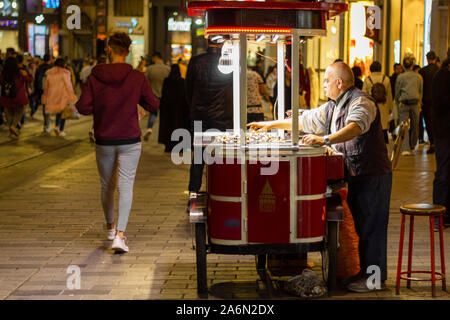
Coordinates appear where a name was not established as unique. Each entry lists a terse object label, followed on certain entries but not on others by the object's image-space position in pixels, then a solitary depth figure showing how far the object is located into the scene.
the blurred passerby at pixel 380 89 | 13.37
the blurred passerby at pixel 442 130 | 8.32
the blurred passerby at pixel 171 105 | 14.66
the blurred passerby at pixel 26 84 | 20.14
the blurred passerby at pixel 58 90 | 18.28
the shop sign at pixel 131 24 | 50.94
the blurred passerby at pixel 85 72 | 25.47
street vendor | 6.13
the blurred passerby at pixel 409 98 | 14.96
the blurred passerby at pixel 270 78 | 24.73
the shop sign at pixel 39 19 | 45.86
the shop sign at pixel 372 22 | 21.45
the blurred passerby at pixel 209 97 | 9.13
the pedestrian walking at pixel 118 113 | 7.18
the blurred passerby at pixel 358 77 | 15.21
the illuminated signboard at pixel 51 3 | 46.74
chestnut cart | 5.79
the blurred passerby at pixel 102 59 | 19.92
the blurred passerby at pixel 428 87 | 15.40
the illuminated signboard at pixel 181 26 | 54.59
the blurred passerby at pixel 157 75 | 18.97
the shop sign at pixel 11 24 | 51.25
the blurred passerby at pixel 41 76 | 20.95
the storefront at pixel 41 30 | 50.94
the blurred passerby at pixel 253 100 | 10.55
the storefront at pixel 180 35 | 54.31
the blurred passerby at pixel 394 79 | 17.14
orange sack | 6.28
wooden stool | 5.98
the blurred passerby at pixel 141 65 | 22.09
